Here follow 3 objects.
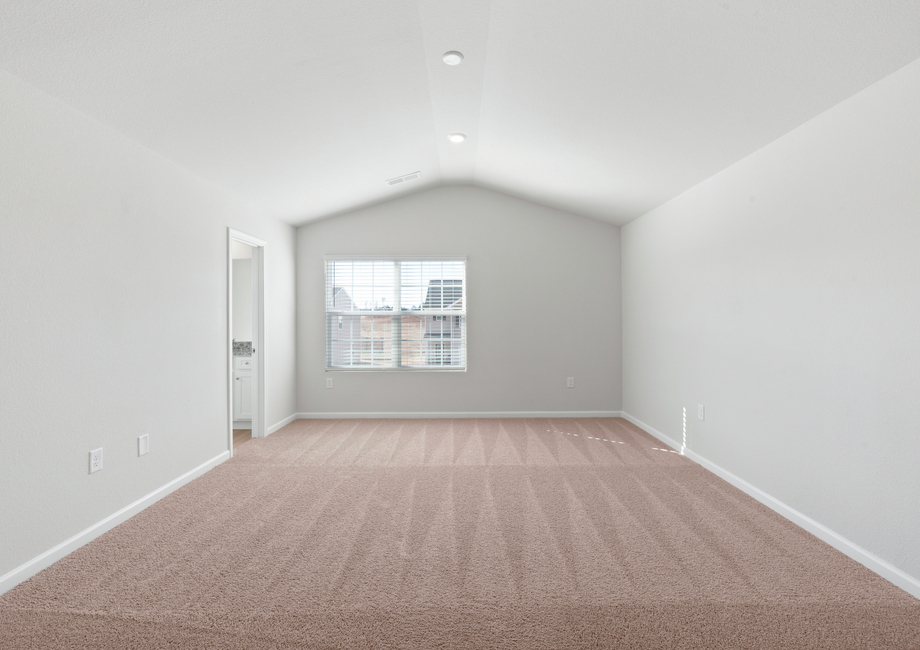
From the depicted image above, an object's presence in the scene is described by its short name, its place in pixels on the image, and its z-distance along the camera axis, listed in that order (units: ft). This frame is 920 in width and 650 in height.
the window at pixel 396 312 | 18.43
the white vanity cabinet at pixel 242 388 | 16.55
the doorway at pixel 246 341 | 15.35
